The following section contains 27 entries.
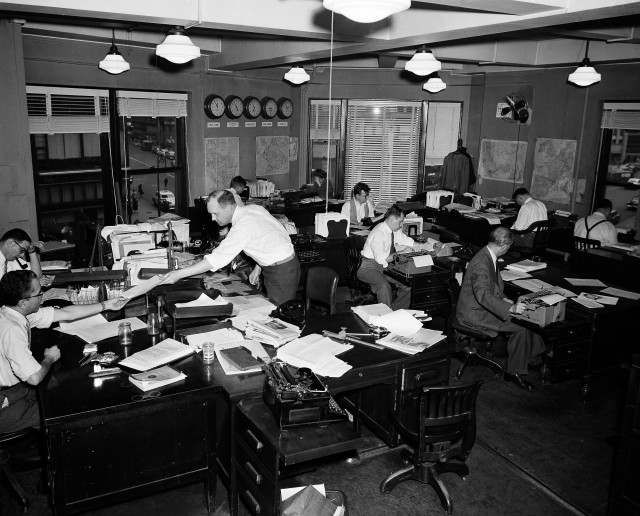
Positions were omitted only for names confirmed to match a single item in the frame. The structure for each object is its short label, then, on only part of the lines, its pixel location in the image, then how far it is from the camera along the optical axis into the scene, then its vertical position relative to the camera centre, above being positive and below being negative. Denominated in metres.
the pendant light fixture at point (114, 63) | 7.36 +0.80
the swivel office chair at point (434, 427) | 3.71 -1.85
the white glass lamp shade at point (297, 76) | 9.23 +0.87
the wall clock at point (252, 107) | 10.88 +0.45
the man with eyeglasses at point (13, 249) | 5.29 -1.07
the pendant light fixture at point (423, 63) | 6.86 +0.83
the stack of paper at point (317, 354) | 3.67 -1.39
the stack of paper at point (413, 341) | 4.05 -1.40
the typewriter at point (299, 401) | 3.10 -1.38
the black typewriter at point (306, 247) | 7.12 -1.38
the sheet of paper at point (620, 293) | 5.81 -1.47
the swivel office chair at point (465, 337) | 5.67 -1.94
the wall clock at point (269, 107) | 11.17 +0.46
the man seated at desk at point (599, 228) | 8.24 -1.19
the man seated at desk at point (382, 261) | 6.57 -1.38
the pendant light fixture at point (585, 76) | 7.88 +0.84
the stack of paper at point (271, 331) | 3.99 -1.34
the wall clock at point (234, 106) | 10.55 +0.44
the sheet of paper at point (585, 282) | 6.13 -1.44
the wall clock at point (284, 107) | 11.43 +0.48
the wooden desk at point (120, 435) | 3.17 -1.69
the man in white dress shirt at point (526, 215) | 9.02 -1.12
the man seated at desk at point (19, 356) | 3.48 -1.34
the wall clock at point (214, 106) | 10.21 +0.42
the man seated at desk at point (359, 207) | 8.81 -1.08
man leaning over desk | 5.04 -0.97
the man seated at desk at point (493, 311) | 5.55 -1.61
